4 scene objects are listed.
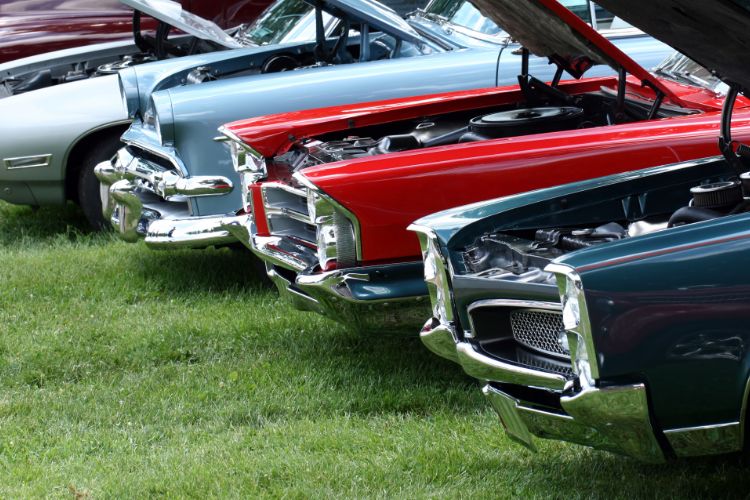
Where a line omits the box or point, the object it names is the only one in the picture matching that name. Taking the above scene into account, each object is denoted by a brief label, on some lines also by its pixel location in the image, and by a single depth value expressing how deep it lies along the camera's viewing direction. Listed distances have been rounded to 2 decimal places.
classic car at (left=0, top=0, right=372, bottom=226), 11.98
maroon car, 17.44
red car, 6.68
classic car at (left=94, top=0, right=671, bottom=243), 9.98
